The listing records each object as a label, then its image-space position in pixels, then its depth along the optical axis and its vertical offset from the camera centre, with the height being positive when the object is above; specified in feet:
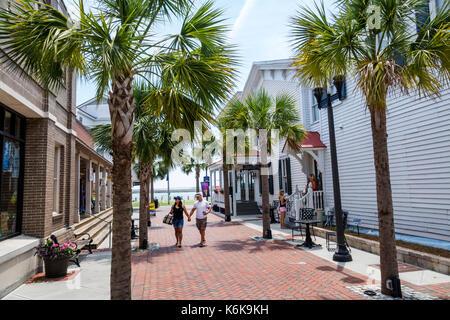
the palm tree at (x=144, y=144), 35.35 +5.80
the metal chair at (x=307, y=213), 41.96 -3.02
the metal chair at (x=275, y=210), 56.69 -3.33
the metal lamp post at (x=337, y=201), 26.84 -1.03
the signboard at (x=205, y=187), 128.98 +2.62
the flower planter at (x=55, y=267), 23.78 -5.07
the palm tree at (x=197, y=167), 134.32 +11.31
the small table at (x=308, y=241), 32.53 -5.19
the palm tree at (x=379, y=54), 16.72 +7.74
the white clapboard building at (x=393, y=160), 28.48 +3.45
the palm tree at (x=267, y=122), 39.65 +8.66
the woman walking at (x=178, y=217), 35.70 -2.50
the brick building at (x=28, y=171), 21.76 +2.31
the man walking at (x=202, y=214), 36.17 -2.35
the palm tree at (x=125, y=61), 13.15 +6.27
